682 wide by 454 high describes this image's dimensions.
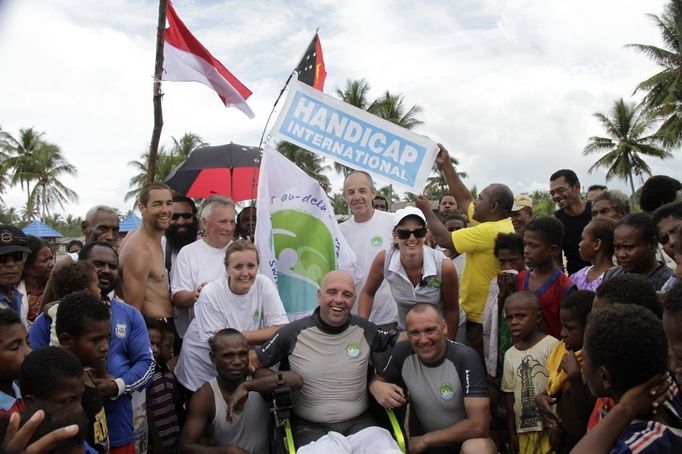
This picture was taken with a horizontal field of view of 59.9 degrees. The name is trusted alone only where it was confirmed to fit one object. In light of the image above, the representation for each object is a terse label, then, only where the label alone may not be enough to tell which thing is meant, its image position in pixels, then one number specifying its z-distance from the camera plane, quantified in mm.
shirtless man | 4289
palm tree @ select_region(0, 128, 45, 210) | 45188
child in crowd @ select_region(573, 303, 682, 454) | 2096
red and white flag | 7465
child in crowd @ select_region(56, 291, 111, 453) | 3203
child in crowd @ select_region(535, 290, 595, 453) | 3277
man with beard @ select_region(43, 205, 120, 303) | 5316
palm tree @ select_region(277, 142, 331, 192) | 42791
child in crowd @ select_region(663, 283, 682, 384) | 2184
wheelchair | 3580
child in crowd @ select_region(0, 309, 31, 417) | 2814
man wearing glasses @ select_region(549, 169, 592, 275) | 5727
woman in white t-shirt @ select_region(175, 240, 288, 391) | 4238
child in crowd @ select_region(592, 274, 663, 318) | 2865
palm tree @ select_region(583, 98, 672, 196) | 43469
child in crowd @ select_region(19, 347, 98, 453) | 2645
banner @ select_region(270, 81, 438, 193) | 4746
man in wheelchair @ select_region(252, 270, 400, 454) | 3838
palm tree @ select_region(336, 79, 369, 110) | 42875
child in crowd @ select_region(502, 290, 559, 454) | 3779
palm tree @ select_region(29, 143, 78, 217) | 46812
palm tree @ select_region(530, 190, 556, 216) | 41344
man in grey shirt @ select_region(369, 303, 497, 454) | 3602
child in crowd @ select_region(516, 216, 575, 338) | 4066
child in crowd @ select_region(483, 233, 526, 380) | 4305
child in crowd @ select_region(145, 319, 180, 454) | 4156
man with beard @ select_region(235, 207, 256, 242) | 6422
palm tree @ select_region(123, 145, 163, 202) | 46716
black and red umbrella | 7957
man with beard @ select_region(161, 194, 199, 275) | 5398
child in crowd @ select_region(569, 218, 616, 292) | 4200
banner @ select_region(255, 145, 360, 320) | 4980
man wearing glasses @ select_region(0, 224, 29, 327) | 3826
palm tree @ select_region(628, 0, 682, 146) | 32938
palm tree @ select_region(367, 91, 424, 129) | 41969
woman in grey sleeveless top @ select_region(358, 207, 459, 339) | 4426
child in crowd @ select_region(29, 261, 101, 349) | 3436
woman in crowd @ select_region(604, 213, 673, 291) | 3678
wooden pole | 7871
